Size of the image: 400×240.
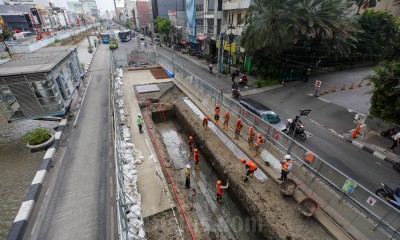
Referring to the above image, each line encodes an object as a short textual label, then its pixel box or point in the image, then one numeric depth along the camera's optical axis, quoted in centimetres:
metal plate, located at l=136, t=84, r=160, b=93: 2242
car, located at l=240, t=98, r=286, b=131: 1388
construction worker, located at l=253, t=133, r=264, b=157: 1134
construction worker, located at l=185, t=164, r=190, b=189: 1036
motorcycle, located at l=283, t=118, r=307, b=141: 1373
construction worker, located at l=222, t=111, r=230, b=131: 1399
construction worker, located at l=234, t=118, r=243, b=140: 1298
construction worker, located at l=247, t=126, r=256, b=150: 1193
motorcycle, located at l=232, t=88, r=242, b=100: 2078
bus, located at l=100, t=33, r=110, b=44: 6109
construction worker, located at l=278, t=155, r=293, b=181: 943
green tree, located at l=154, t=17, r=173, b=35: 5338
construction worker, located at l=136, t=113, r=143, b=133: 1379
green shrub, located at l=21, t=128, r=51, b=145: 1260
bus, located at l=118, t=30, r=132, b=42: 6455
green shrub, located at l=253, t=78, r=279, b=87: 2420
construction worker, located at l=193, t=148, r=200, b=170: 1198
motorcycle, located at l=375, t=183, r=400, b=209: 803
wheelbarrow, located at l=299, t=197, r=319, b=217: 817
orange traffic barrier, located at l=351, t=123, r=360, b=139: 1386
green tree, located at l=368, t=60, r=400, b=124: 1238
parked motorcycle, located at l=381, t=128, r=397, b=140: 1313
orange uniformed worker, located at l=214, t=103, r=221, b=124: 1492
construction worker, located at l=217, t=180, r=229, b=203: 980
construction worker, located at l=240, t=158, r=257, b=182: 1020
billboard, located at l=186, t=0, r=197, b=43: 4012
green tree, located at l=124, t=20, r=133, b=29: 11653
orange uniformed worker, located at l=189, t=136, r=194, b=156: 1324
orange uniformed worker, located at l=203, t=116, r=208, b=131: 1459
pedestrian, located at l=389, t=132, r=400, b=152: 1218
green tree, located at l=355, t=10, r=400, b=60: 2817
